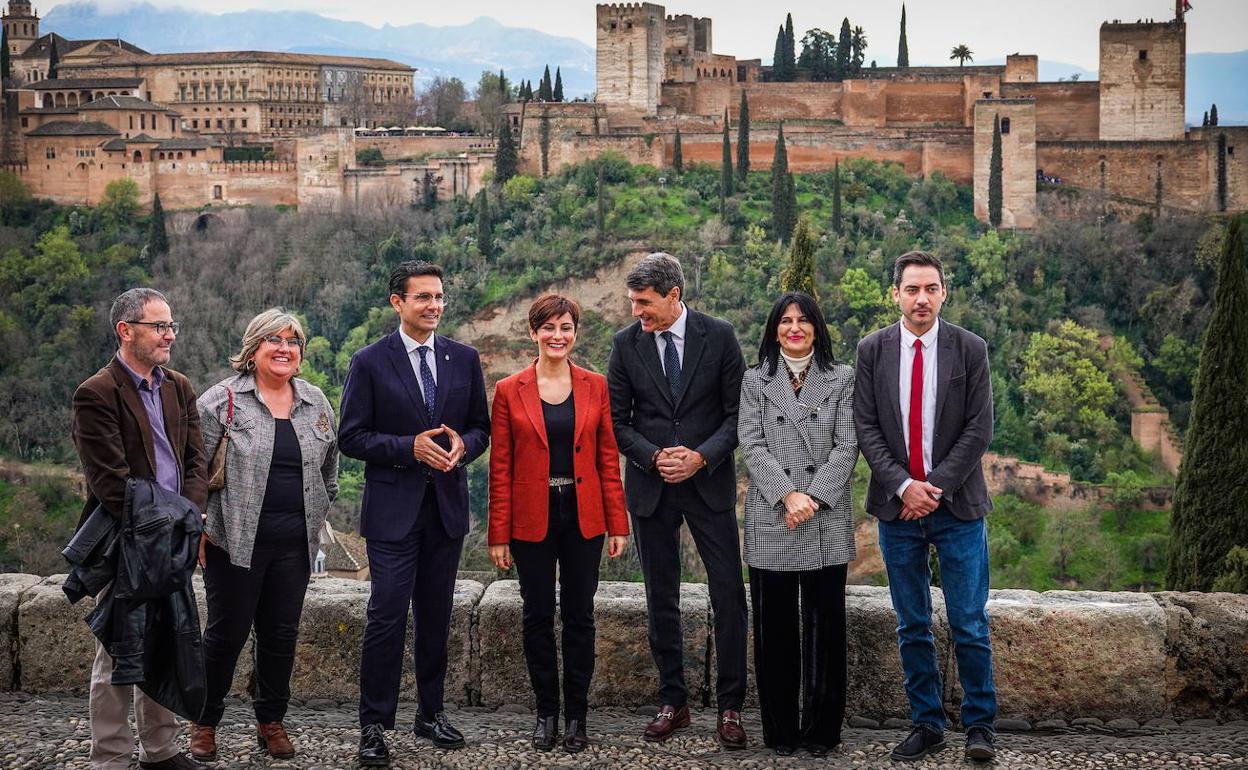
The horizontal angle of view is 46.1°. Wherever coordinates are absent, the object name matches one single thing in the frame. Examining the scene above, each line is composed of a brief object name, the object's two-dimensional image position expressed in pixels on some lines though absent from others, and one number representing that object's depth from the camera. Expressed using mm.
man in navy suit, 5559
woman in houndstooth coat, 5496
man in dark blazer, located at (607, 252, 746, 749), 5695
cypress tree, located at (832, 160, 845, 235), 36872
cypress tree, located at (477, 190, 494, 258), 39844
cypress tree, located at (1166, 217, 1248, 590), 13617
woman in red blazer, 5625
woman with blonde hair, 5473
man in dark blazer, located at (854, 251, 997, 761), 5469
